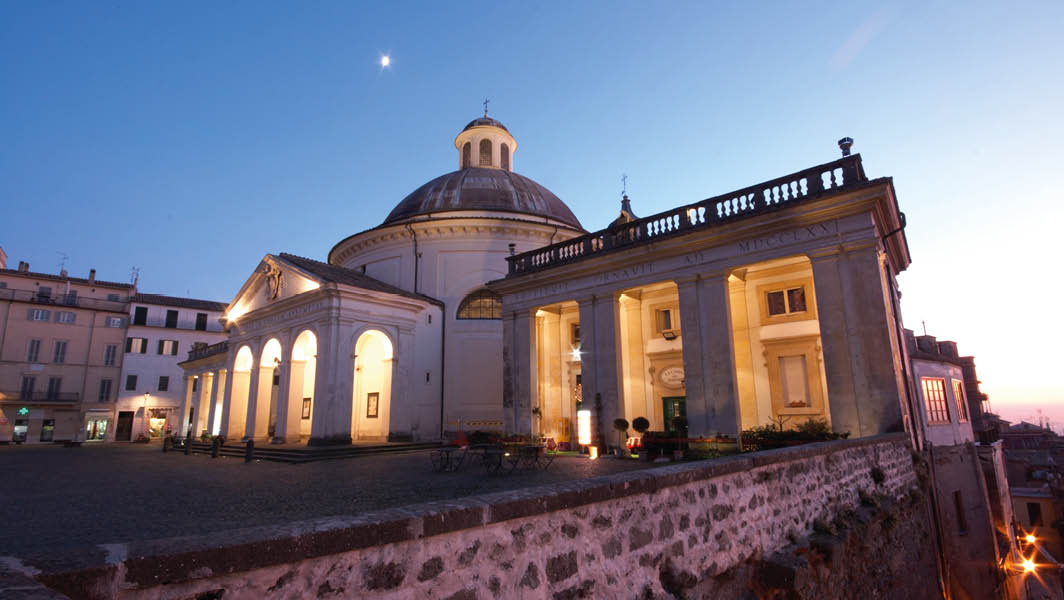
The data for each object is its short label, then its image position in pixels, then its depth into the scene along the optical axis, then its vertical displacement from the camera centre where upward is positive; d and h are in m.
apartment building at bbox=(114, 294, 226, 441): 38.44 +4.26
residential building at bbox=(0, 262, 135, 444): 34.50 +4.25
